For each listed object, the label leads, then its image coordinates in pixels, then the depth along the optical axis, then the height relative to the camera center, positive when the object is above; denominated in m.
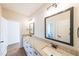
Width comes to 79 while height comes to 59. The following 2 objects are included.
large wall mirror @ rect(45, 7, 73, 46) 1.32 +0.04
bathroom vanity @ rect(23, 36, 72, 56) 1.35 -0.33
